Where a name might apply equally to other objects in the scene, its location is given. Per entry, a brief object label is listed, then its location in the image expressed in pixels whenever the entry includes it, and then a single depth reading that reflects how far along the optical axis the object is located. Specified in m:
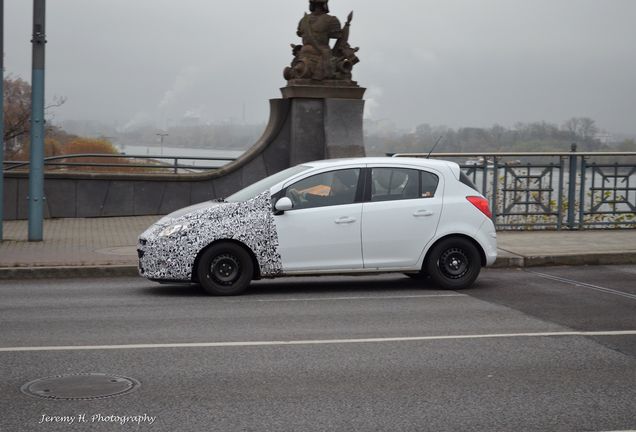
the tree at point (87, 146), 45.93
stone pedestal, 20.81
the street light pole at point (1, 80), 16.45
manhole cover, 6.64
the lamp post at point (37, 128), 16.38
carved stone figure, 20.92
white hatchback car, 11.52
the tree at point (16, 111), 39.28
